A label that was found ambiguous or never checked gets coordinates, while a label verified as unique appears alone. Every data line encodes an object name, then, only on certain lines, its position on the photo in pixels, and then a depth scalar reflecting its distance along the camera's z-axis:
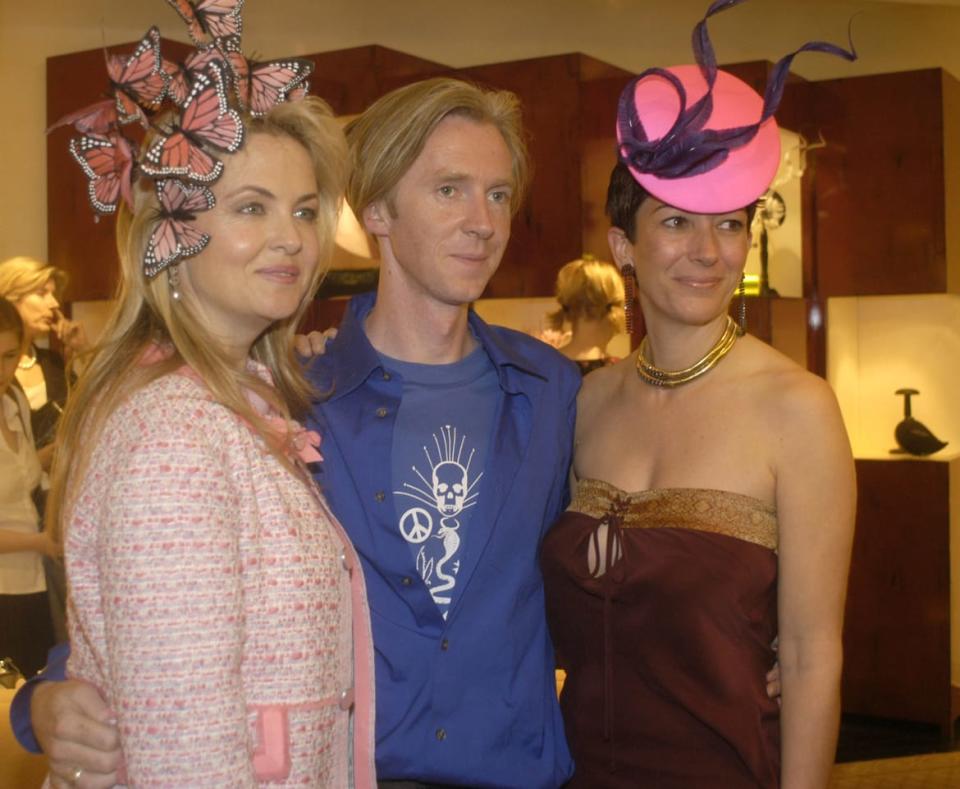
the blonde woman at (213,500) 1.40
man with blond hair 2.07
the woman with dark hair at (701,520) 2.03
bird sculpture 5.75
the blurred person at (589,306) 5.31
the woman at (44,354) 4.46
